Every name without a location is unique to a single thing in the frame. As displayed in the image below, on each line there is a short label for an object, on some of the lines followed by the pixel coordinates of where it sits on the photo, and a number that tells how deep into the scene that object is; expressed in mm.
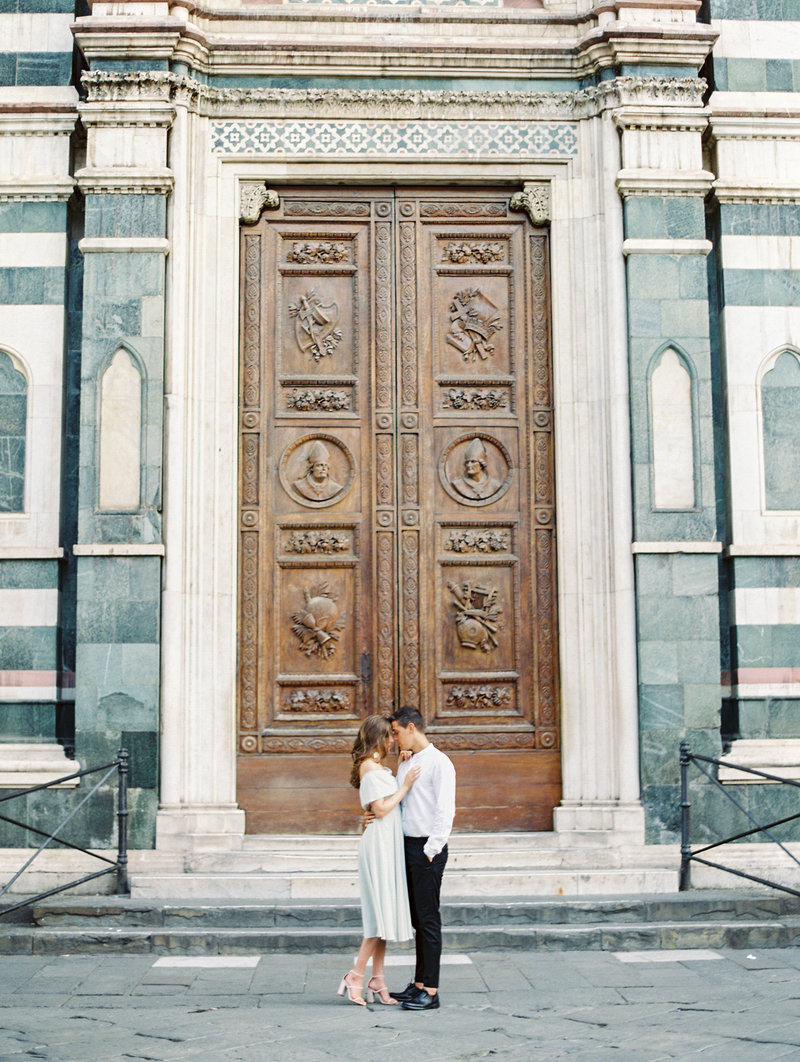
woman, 7176
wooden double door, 10805
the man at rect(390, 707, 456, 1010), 7207
